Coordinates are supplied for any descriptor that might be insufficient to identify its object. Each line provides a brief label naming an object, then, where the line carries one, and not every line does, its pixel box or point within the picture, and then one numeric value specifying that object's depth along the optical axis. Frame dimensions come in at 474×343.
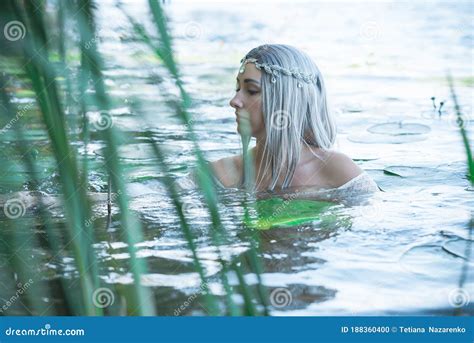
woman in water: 4.52
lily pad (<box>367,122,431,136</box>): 6.75
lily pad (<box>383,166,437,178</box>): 5.53
